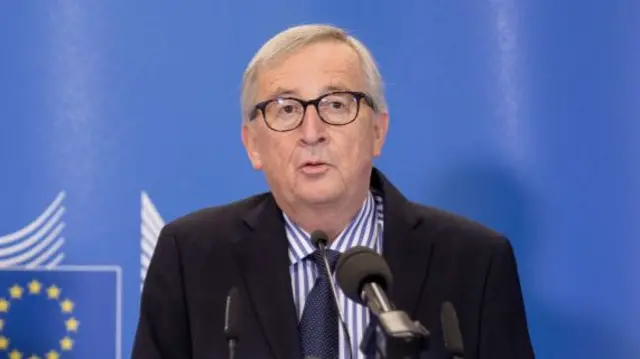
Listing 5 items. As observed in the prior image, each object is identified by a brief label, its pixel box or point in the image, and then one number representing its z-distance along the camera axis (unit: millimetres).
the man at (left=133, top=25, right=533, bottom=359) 3657
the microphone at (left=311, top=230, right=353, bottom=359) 3466
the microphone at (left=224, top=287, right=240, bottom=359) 3428
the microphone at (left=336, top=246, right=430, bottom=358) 3214
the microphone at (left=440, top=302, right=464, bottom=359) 3356
